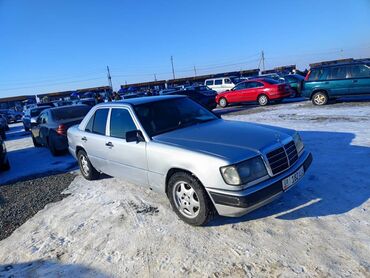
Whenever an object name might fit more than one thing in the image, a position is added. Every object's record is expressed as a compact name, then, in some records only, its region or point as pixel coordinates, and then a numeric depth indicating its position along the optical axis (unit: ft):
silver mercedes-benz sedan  10.93
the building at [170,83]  180.55
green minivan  41.39
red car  55.16
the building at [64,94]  170.80
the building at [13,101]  172.47
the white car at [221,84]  85.52
